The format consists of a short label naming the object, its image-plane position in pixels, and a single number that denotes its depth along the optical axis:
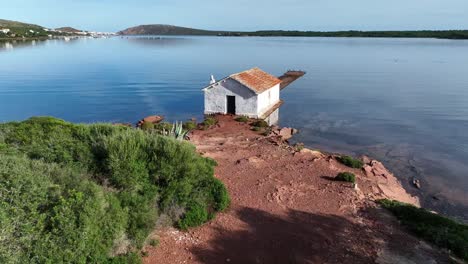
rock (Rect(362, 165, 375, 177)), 21.61
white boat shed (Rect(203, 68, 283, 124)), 33.55
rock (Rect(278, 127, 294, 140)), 30.96
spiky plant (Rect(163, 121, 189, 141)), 24.38
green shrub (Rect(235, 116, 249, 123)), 32.69
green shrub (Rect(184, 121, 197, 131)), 31.83
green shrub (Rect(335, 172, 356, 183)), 19.06
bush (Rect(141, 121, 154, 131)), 30.83
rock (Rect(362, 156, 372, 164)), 24.67
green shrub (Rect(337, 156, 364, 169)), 22.22
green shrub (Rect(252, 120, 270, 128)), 31.86
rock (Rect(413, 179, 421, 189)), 22.48
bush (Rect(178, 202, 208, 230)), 13.72
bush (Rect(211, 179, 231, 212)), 15.02
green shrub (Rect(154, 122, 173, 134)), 29.91
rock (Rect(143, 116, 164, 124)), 35.96
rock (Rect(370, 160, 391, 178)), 22.14
